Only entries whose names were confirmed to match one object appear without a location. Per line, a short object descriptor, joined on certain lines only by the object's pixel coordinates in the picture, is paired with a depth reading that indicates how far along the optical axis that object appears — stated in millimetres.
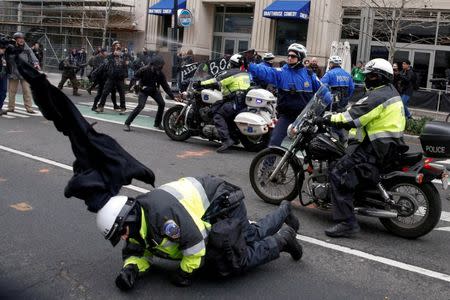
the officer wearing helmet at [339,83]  10695
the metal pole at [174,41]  19564
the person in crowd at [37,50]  22656
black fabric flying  3844
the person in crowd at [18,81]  12844
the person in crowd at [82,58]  25312
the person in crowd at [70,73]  18047
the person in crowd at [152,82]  11930
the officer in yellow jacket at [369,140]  5410
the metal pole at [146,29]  29697
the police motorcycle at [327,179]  5445
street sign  22188
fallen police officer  3908
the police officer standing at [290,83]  7520
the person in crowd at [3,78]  12391
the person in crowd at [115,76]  14289
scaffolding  30391
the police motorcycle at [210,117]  9750
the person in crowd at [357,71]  19156
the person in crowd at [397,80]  14805
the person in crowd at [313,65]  15717
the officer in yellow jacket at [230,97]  9961
